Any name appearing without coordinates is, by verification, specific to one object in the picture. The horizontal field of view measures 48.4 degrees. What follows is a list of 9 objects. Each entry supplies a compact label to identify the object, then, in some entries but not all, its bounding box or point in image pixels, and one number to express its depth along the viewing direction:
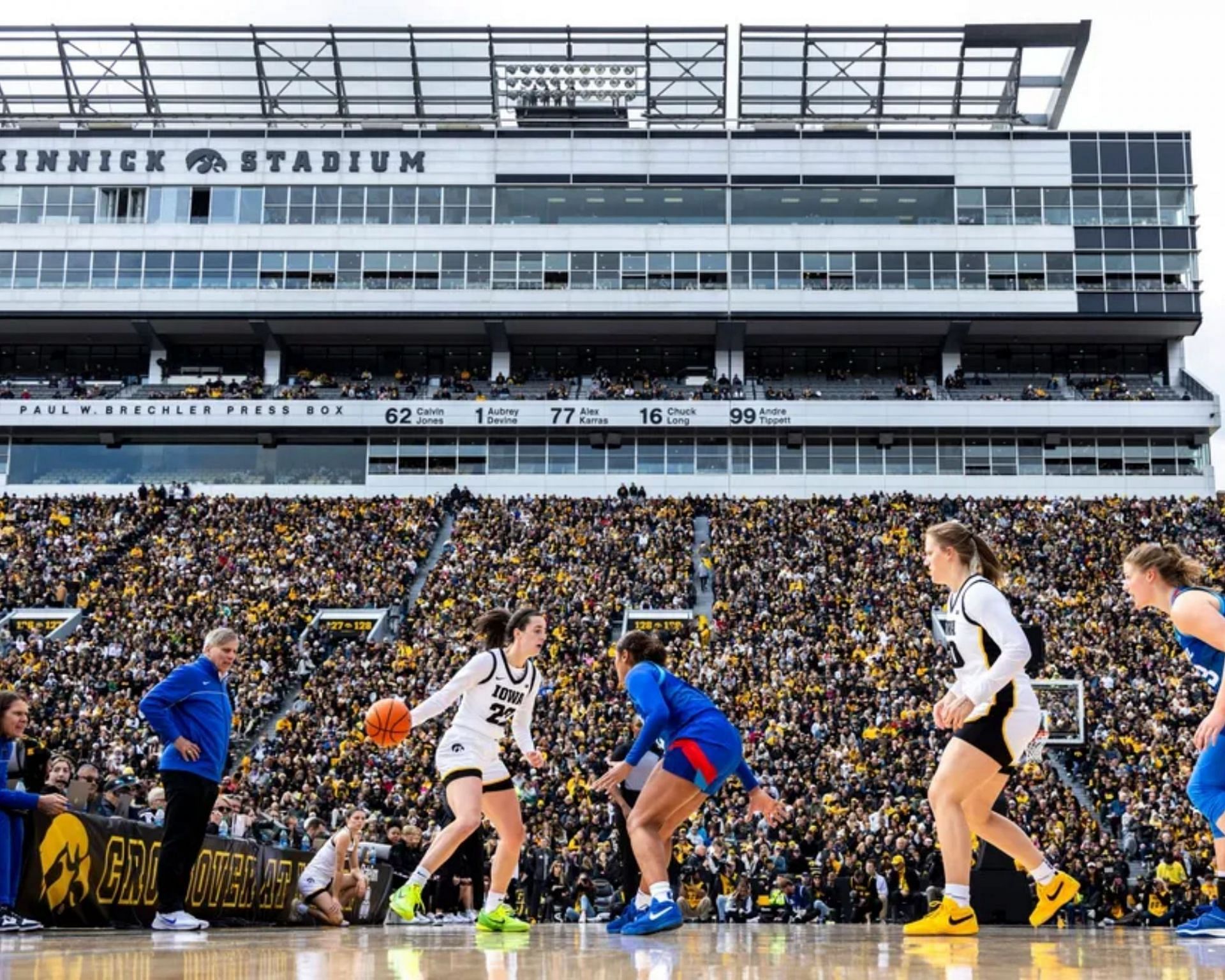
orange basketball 10.84
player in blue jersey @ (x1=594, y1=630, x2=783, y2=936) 9.05
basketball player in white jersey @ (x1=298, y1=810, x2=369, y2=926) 14.50
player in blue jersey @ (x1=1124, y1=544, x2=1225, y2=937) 8.30
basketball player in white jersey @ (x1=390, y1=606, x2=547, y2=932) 10.09
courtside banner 10.44
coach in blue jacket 10.12
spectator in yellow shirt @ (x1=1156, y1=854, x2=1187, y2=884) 22.62
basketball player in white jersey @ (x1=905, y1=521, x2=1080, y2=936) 8.31
